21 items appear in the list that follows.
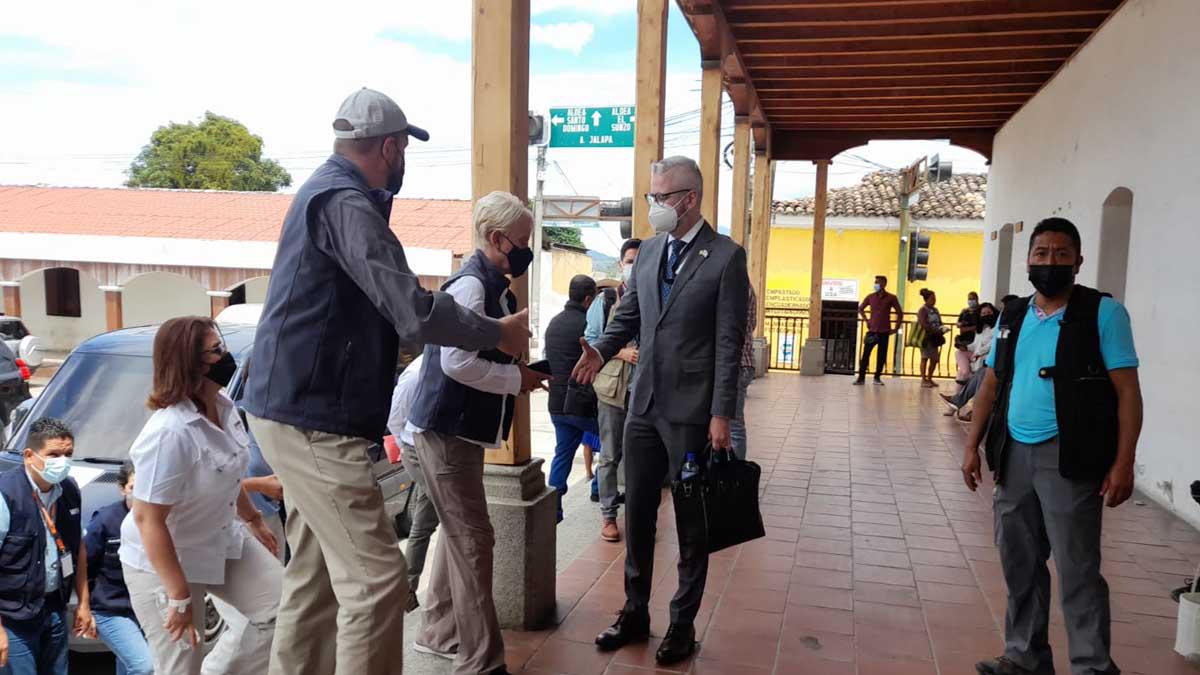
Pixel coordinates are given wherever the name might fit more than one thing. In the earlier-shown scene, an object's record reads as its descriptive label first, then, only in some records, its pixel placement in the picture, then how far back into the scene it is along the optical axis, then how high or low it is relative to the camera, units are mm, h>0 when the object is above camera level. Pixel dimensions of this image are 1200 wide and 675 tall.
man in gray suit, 3102 -381
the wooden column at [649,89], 5414 +1184
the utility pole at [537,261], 21197 +119
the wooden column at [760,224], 13539 +780
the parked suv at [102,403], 4051 -808
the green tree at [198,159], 39906 +4804
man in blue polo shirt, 2736 -567
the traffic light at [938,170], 16703 +2134
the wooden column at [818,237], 14672 +621
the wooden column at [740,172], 11164 +1335
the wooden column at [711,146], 7254 +1092
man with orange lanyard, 2977 -1143
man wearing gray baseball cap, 2023 -305
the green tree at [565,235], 43462 +1718
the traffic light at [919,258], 20562 +393
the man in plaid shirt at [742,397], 4324 -685
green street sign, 15039 +2555
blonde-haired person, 2732 -548
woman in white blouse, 2375 -808
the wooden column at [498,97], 3195 +653
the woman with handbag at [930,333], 12836 -932
